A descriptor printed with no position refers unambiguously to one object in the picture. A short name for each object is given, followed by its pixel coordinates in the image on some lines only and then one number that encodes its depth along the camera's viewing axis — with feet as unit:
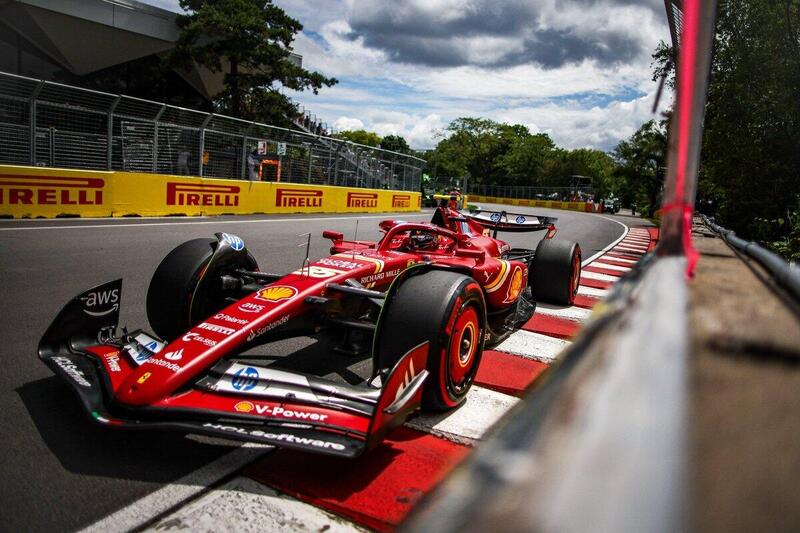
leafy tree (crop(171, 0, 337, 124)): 85.35
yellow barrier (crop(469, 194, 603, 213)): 173.17
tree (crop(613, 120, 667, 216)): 166.50
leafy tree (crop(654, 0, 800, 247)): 28.04
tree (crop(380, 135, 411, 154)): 338.54
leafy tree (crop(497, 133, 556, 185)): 270.87
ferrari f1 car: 7.82
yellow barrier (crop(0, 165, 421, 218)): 34.12
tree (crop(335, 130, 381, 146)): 378.32
